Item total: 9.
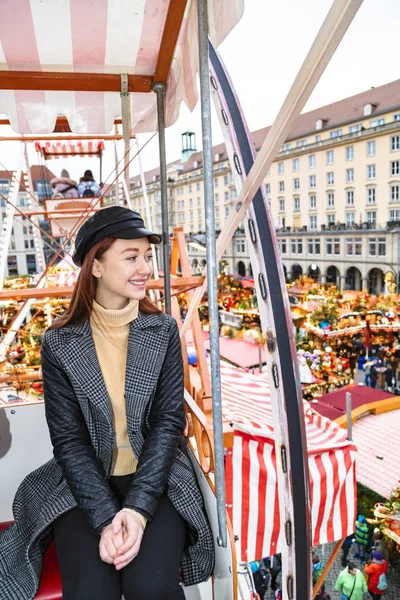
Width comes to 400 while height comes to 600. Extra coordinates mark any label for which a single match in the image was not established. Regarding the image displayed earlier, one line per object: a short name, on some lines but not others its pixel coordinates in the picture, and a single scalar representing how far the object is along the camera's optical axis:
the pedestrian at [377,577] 5.77
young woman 1.35
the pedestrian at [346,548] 6.80
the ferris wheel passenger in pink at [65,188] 8.25
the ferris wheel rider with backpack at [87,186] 8.37
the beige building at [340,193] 35.56
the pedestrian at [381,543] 6.19
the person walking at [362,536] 6.73
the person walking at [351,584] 5.57
